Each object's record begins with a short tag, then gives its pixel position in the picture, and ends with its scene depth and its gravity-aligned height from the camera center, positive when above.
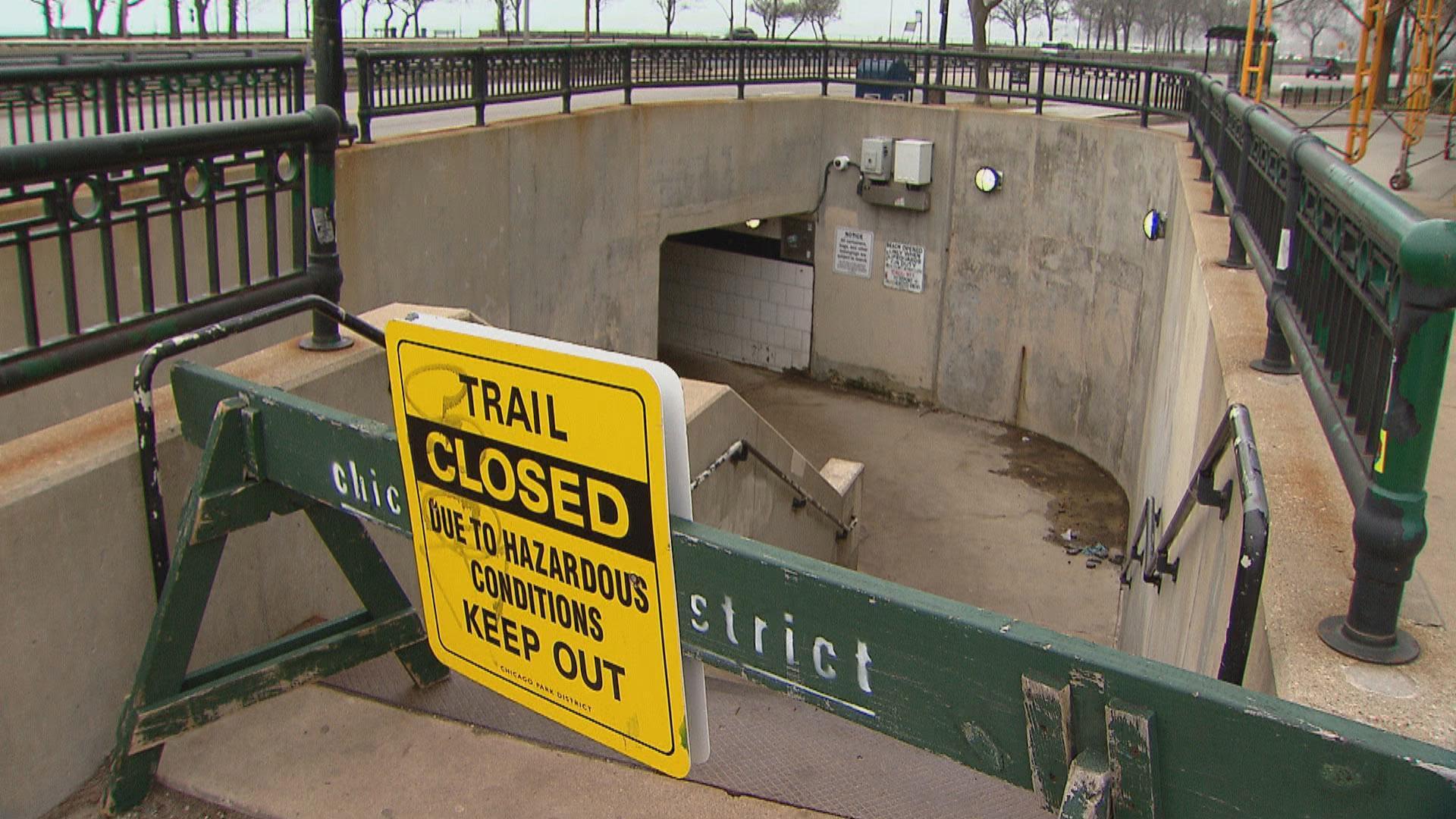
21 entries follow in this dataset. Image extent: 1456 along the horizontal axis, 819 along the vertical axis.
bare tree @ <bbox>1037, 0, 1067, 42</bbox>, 79.25 +4.94
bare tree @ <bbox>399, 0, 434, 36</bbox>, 69.38 +3.49
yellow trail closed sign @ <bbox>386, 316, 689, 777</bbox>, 2.09 -0.80
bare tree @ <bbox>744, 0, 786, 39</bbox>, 71.50 +4.41
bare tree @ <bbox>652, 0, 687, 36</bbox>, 68.62 +3.91
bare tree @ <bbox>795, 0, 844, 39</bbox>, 80.25 +4.51
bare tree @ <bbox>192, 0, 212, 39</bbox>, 39.32 +1.68
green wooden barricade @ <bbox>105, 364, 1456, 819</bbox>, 1.66 -0.90
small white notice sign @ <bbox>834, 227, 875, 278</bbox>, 16.88 -2.24
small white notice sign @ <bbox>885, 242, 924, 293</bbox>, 16.52 -2.37
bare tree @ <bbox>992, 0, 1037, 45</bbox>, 82.12 +4.93
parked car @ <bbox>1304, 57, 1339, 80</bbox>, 42.22 +1.01
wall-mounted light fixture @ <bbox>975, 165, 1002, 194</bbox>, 15.51 -1.13
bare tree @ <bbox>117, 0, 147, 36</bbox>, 35.74 +1.36
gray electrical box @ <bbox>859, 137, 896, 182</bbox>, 15.95 -0.92
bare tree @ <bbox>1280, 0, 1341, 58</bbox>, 64.91 +4.96
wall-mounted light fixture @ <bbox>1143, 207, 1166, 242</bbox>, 12.77 -1.35
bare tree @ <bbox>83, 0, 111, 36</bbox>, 46.24 +1.93
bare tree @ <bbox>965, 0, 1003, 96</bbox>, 24.17 +1.32
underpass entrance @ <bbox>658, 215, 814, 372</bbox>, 17.69 -3.06
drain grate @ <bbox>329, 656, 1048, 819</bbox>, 3.57 -2.01
